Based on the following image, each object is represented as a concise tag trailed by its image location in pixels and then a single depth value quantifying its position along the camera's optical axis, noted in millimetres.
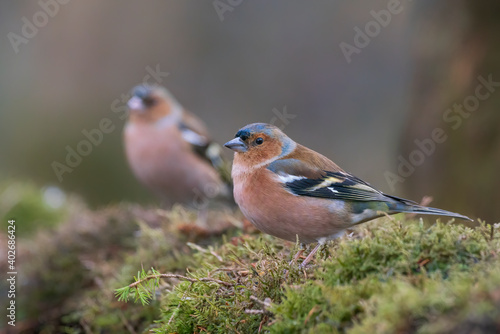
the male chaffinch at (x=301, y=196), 6777
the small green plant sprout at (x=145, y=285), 5187
